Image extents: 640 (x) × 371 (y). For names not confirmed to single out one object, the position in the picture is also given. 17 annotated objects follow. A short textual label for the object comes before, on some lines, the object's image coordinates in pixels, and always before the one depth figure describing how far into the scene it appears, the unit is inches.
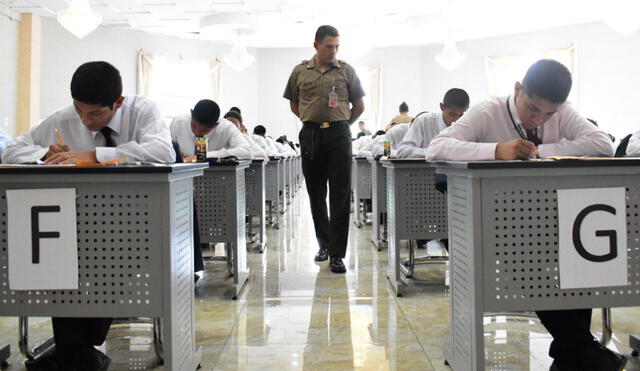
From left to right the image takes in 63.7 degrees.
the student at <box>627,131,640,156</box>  89.7
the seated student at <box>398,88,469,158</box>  125.5
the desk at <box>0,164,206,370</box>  55.1
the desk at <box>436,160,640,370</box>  54.8
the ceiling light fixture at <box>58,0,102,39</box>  245.1
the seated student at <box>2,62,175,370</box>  60.5
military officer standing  124.0
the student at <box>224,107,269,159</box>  201.6
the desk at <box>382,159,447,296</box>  108.5
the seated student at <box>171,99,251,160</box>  118.3
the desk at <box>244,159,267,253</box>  155.9
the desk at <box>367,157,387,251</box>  150.5
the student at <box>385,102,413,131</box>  285.5
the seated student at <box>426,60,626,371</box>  58.8
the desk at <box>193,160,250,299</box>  108.3
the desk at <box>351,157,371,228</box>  205.3
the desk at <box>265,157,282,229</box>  214.7
